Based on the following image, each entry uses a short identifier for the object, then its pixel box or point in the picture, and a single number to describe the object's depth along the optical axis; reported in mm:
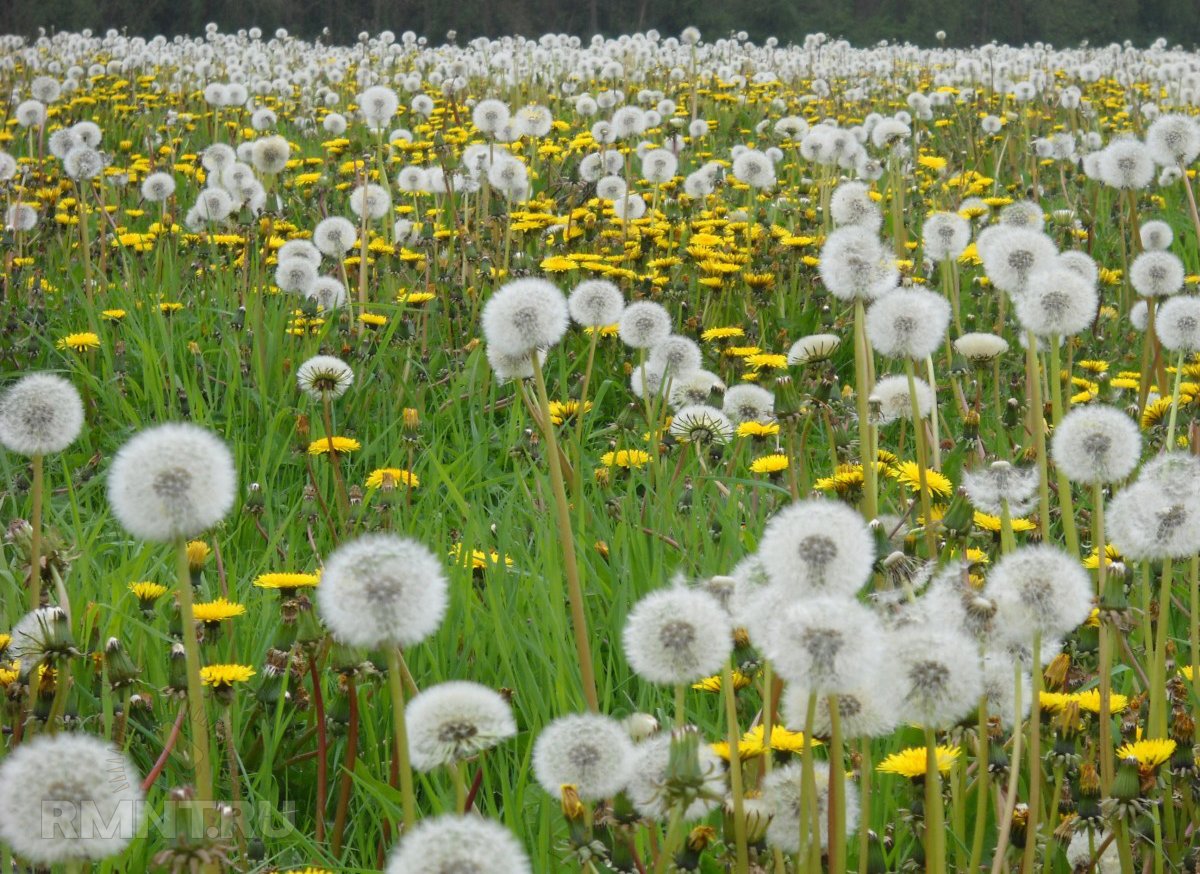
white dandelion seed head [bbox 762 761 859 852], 2538
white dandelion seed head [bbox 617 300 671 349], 3690
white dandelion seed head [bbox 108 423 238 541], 2504
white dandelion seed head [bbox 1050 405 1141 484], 2680
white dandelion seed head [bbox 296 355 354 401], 3521
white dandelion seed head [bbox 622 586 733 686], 2510
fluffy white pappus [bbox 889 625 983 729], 2479
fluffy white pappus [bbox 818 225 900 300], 2737
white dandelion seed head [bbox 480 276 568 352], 2682
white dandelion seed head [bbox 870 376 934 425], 3301
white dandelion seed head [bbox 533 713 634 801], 2509
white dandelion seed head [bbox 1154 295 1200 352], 2943
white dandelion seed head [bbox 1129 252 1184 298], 3376
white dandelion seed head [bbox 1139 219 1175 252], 4542
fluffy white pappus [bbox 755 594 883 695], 2452
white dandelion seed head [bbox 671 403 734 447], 3355
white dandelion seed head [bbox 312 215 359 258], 5178
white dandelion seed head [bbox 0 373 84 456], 2716
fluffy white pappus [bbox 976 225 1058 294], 2779
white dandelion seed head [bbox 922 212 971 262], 3852
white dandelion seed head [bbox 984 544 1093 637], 2523
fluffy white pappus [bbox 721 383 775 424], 3608
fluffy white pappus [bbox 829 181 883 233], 3482
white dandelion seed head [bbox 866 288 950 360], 2790
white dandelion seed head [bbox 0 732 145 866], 2448
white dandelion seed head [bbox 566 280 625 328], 3493
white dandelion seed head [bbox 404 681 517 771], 2501
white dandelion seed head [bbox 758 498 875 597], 2498
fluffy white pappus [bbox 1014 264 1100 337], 2704
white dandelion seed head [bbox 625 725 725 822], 2499
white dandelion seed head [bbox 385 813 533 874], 2404
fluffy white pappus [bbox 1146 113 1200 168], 4021
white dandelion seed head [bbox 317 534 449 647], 2474
